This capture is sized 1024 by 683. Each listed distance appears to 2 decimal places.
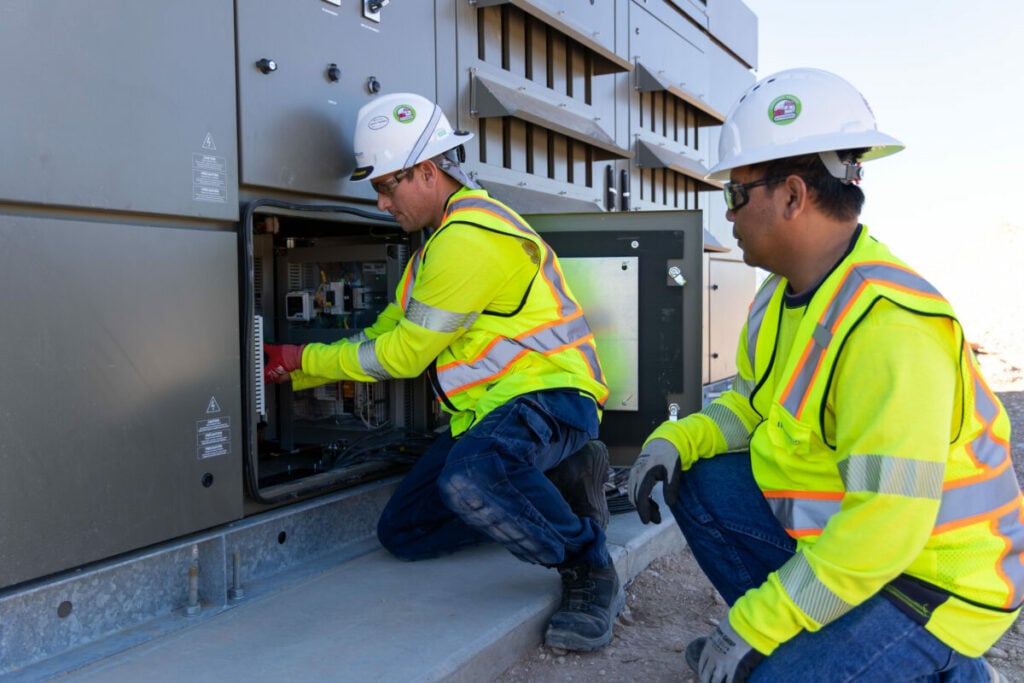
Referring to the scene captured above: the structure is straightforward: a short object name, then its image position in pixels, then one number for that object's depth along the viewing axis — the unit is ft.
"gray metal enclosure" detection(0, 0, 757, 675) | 6.25
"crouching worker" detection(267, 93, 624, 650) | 7.80
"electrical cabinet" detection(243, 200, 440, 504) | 10.25
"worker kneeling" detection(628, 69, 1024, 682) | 4.56
